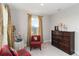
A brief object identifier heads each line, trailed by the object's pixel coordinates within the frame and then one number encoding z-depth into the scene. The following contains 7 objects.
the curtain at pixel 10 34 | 2.12
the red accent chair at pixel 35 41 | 2.82
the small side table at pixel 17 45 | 2.33
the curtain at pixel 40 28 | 3.95
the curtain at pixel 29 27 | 3.53
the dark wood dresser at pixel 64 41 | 2.40
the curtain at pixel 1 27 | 1.59
